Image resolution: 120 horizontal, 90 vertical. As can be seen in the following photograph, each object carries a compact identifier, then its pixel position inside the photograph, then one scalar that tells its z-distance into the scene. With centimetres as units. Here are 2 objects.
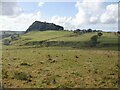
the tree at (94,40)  7236
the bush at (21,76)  1097
